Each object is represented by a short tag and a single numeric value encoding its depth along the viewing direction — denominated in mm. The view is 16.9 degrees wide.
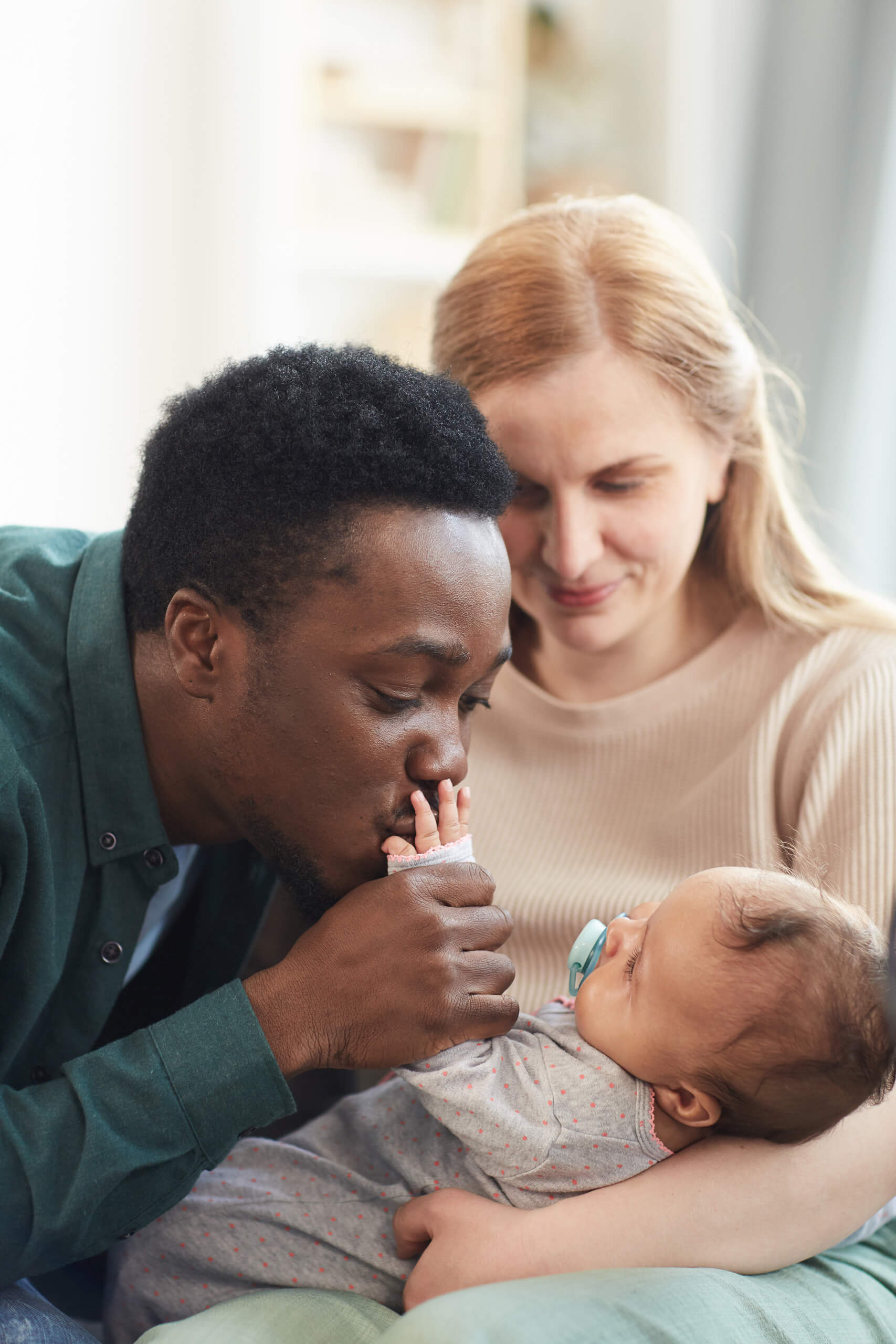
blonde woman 1515
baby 1370
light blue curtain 2443
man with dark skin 1381
